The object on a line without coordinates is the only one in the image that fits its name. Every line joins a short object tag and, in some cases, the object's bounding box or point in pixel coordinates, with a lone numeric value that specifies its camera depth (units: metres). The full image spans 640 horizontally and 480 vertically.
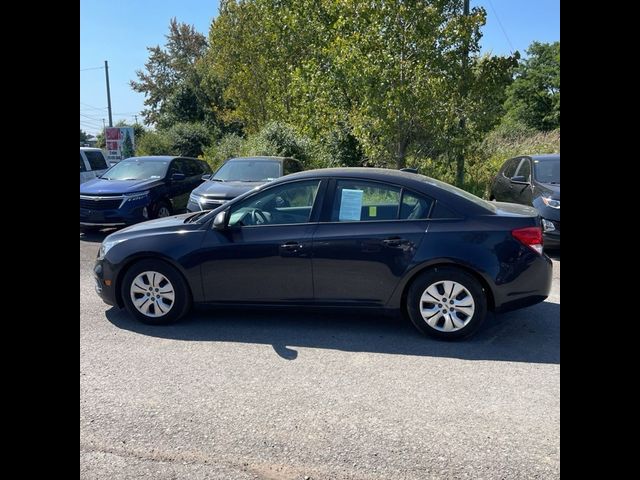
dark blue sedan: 4.79
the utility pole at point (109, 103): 44.27
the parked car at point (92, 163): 14.95
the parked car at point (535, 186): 8.55
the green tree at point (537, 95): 41.10
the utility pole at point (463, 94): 13.94
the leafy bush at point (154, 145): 30.50
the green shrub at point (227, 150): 23.05
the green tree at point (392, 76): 13.30
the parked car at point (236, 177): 10.03
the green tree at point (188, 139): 31.11
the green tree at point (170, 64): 52.75
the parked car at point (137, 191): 10.23
